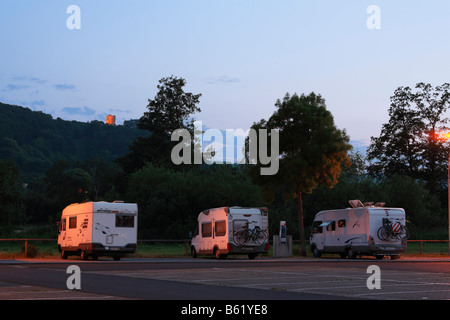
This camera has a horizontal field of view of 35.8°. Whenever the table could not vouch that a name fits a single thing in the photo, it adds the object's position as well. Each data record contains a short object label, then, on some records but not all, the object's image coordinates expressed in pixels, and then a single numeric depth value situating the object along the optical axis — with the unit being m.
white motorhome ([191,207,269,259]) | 35.56
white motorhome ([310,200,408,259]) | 35.69
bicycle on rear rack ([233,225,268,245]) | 35.53
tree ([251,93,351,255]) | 40.28
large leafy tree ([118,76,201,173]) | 92.88
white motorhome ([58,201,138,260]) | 33.69
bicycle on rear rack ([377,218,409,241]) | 35.78
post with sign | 39.81
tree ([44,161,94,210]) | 125.00
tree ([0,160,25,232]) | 81.25
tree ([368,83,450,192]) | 84.06
